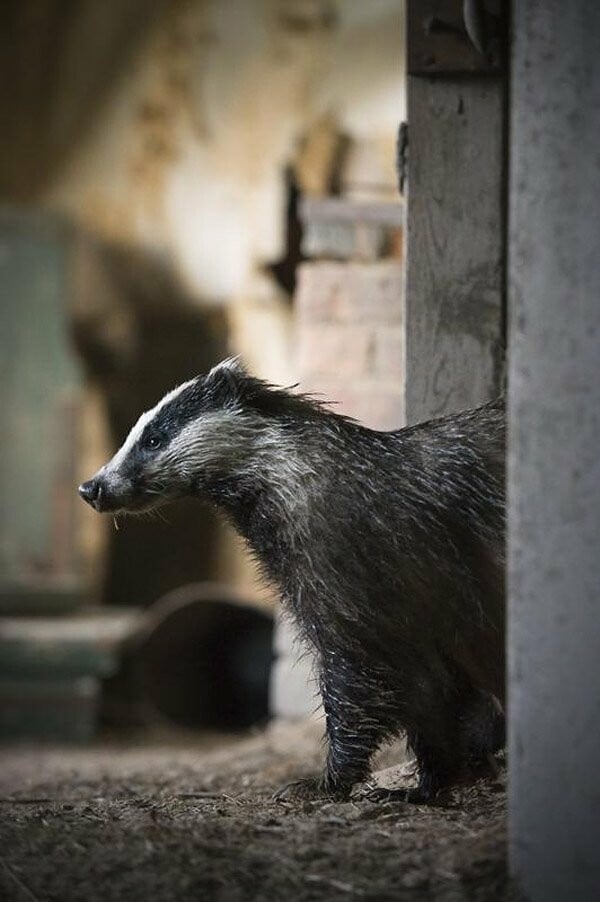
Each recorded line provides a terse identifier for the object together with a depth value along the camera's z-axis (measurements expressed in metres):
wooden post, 7.79
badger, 6.84
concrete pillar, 4.65
